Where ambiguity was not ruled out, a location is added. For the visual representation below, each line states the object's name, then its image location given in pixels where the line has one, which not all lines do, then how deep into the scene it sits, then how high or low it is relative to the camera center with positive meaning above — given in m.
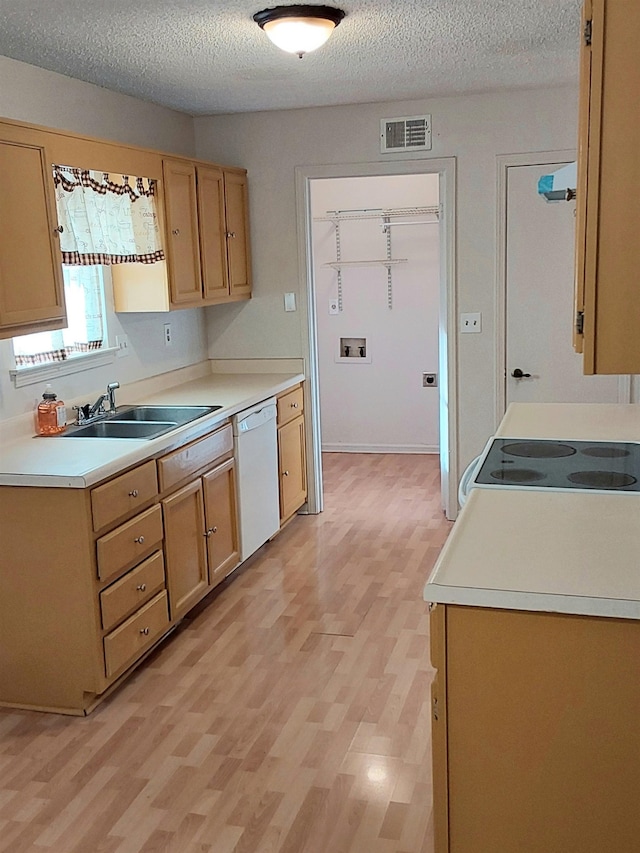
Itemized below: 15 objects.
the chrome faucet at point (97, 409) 3.86 -0.52
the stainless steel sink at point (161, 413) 4.05 -0.58
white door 4.79 -0.13
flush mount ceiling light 3.04 +0.92
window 3.72 -0.16
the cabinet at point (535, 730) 1.70 -0.91
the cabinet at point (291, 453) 4.92 -0.97
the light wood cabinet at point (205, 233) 4.28 +0.29
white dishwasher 4.32 -0.97
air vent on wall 4.82 +0.82
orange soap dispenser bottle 3.61 -0.50
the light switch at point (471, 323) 4.96 -0.25
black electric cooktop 2.41 -0.56
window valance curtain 3.49 +0.32
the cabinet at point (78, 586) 2.96 -1.04
